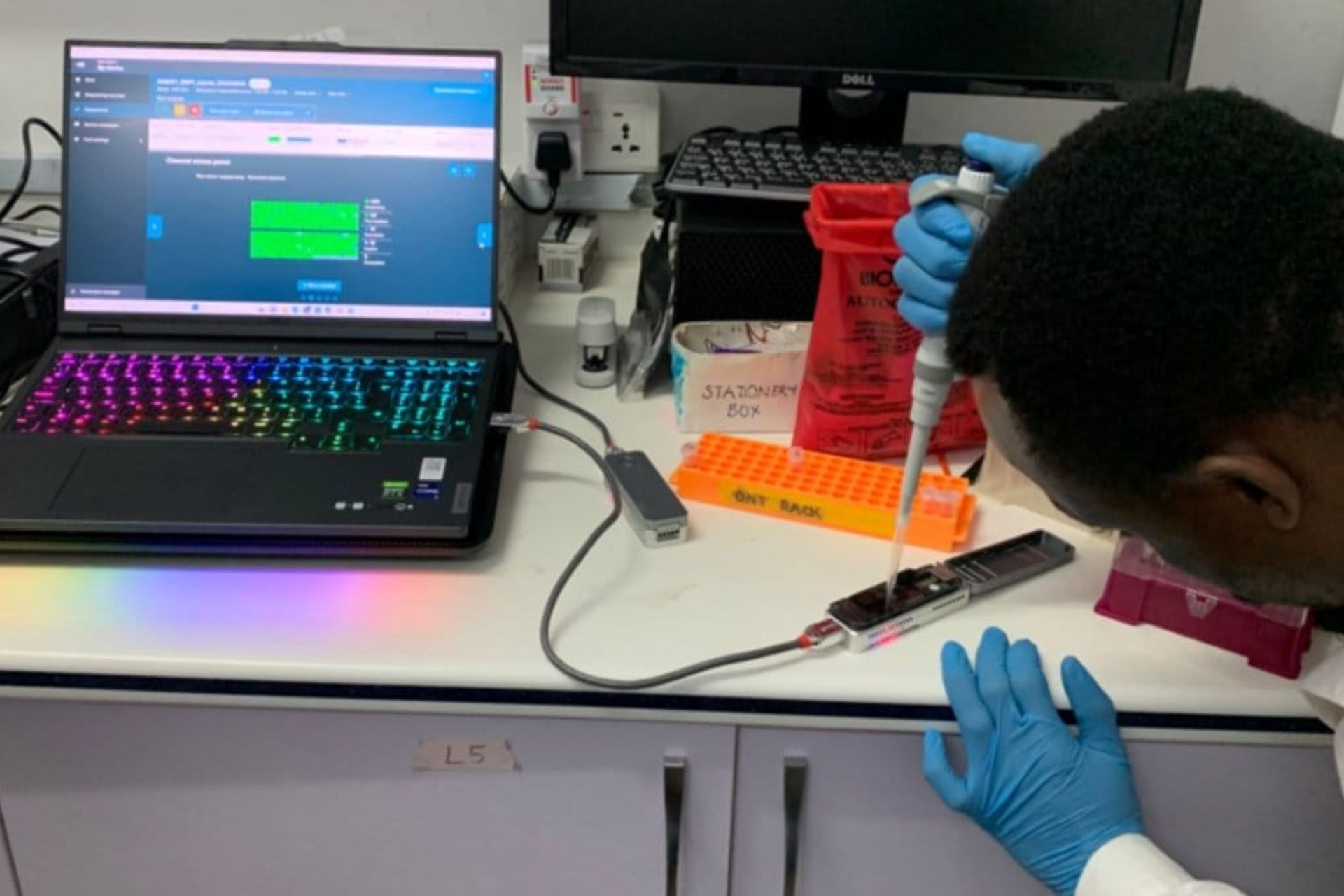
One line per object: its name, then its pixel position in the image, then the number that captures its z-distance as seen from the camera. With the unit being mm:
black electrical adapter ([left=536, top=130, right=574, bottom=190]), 1207
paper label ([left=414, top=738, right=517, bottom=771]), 751
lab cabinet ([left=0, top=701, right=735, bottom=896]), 750
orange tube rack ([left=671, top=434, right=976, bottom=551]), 840
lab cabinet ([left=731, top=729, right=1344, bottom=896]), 743
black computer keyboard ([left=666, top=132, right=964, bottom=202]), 1006
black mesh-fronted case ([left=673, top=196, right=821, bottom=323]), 998
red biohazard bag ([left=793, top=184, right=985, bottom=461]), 868
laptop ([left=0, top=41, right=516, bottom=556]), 902
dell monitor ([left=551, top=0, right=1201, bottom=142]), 1021
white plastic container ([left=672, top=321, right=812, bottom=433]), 940
